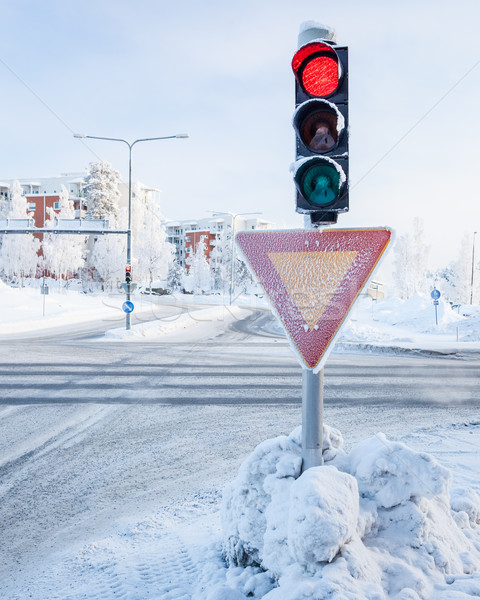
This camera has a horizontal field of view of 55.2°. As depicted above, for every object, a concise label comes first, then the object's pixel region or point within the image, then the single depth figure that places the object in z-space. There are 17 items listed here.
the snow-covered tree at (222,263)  78.94
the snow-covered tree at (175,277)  76.72
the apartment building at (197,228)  99.38
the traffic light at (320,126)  2.53
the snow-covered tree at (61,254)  58.81
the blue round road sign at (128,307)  20.33
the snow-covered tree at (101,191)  63.97
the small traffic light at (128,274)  20.77
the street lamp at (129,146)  20.73
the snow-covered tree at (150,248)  67.81
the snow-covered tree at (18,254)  58.59
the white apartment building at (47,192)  71.44
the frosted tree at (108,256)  63.94
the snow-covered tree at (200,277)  80.12
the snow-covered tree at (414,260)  68.06
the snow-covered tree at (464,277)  62.44
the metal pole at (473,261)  54.84
